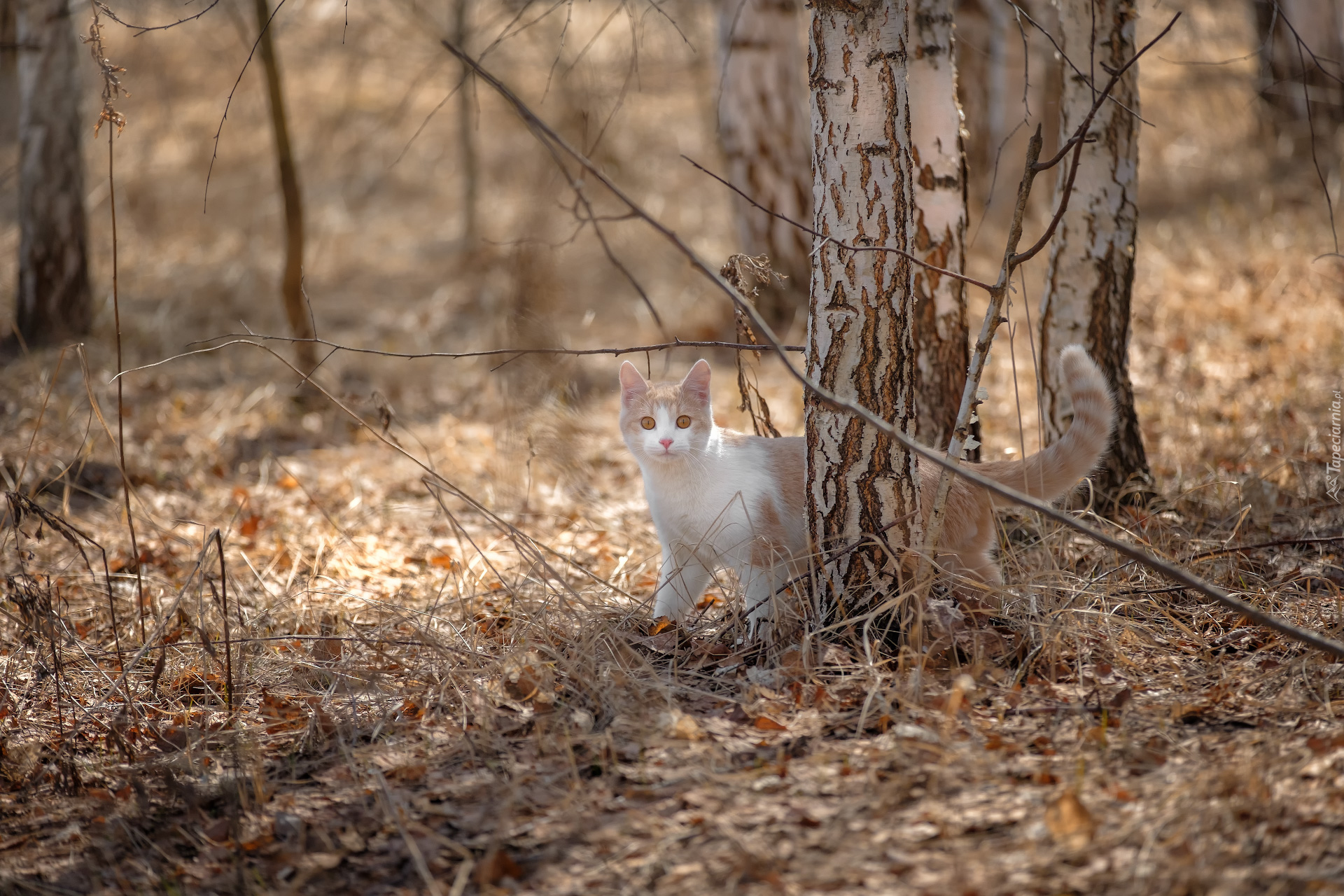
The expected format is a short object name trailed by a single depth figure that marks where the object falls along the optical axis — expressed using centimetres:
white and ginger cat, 628
